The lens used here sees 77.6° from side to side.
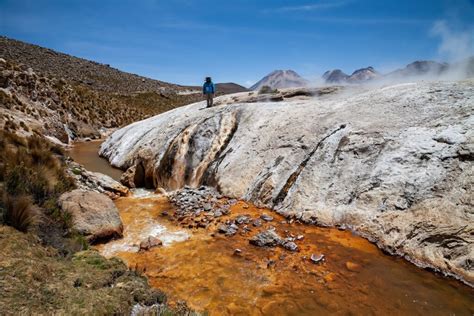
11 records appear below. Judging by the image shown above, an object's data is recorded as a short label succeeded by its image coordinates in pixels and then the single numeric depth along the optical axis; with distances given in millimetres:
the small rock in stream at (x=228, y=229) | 8774
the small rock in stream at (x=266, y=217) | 9516
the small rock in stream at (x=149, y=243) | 8004
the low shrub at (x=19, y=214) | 5539
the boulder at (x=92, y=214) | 8023
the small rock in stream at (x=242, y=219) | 9352
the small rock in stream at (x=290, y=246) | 7664
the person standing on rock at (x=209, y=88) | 18703
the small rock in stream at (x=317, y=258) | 7120
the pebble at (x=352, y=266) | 6798
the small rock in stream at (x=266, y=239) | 7965
